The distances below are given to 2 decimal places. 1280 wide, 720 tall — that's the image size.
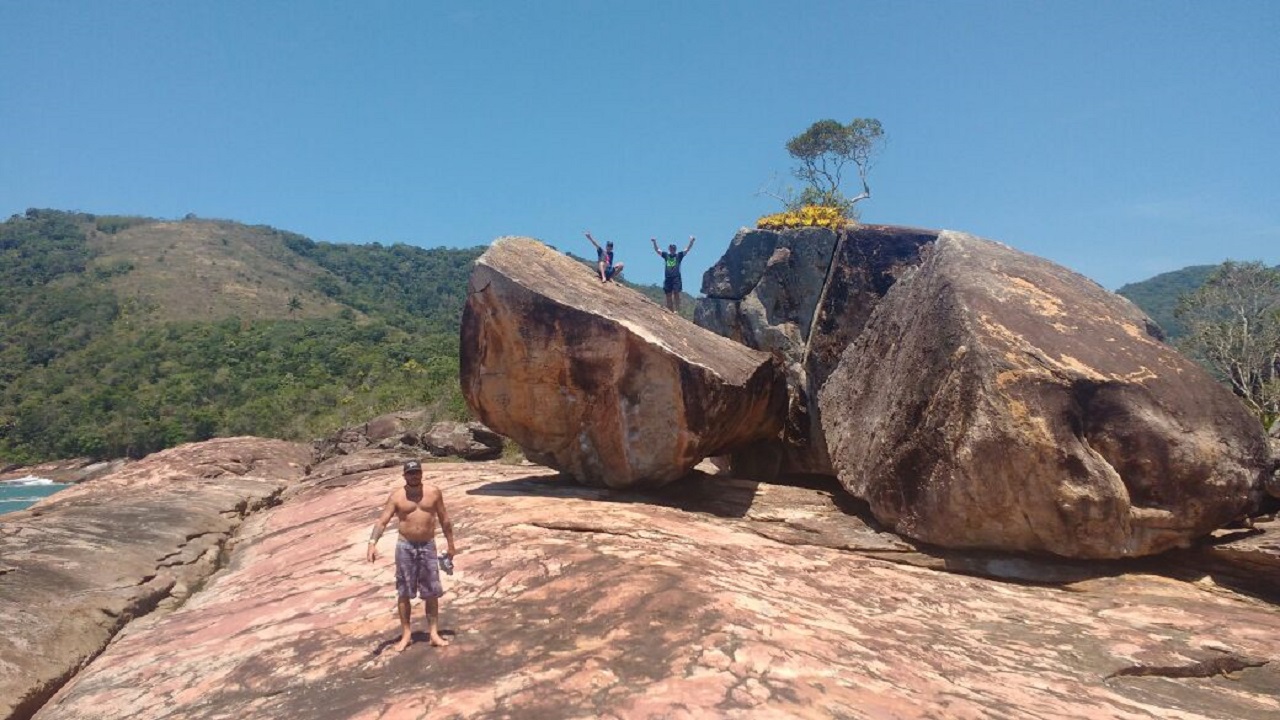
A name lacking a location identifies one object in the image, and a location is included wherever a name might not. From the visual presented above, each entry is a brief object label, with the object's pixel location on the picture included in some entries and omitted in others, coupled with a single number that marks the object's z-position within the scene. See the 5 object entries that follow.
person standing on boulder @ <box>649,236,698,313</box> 14.98
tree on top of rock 25.16
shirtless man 5.37
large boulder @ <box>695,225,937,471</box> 12.42
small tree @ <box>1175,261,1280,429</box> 29.05
